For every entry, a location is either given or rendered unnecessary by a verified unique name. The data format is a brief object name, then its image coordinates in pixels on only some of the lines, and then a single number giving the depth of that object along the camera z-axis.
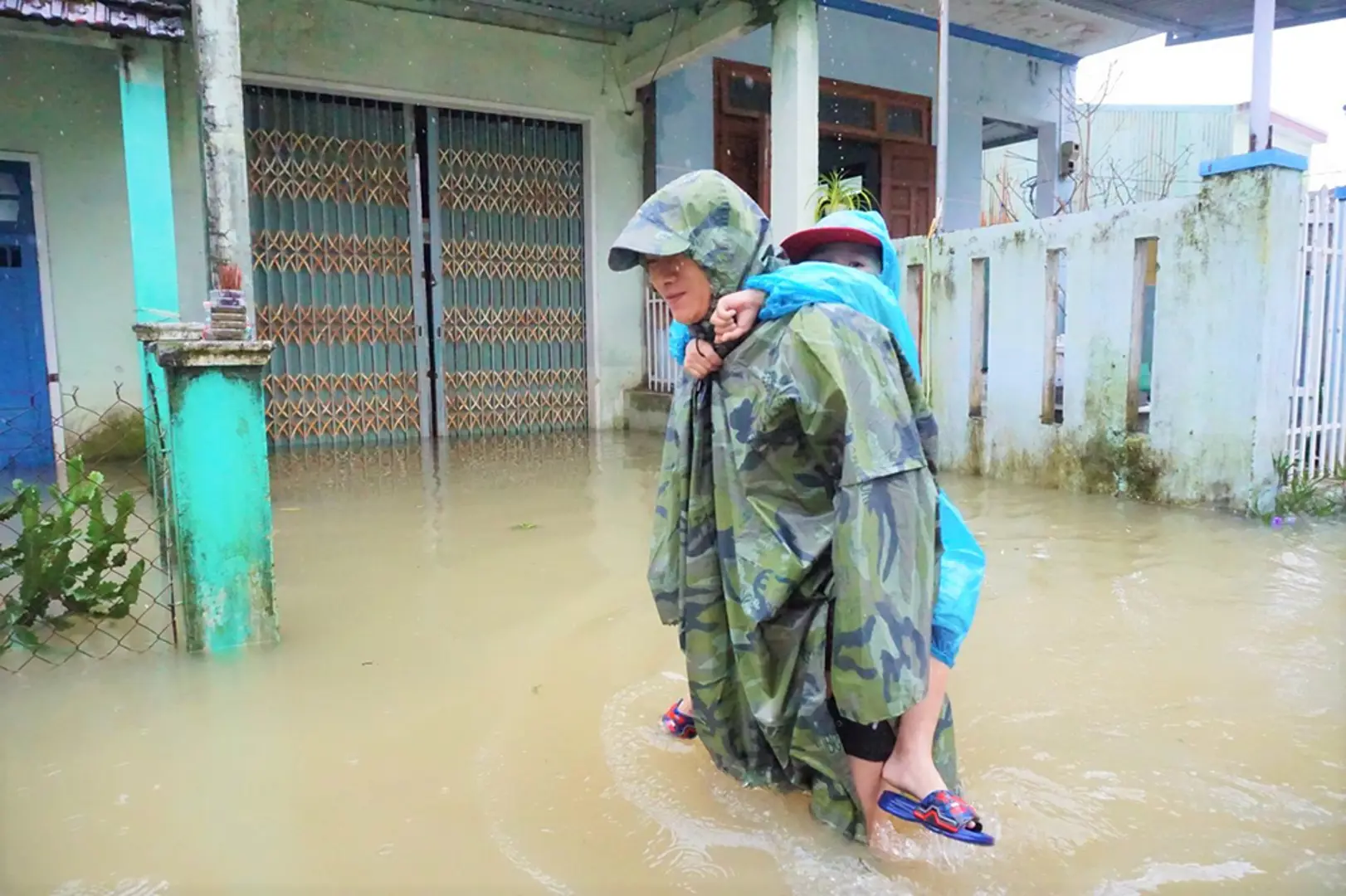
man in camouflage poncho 1.55
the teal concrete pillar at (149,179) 4.27
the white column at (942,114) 5.98
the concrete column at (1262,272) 4.11
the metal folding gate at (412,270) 7.27
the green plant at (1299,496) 4.32
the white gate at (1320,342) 4.34
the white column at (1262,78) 4.17
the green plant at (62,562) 2.76
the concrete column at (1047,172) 10.36
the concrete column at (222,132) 2.70
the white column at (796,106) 6.36
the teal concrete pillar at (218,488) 2.61
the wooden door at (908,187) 9.34
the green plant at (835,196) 6.14
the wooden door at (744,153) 8.48
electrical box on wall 10.34
